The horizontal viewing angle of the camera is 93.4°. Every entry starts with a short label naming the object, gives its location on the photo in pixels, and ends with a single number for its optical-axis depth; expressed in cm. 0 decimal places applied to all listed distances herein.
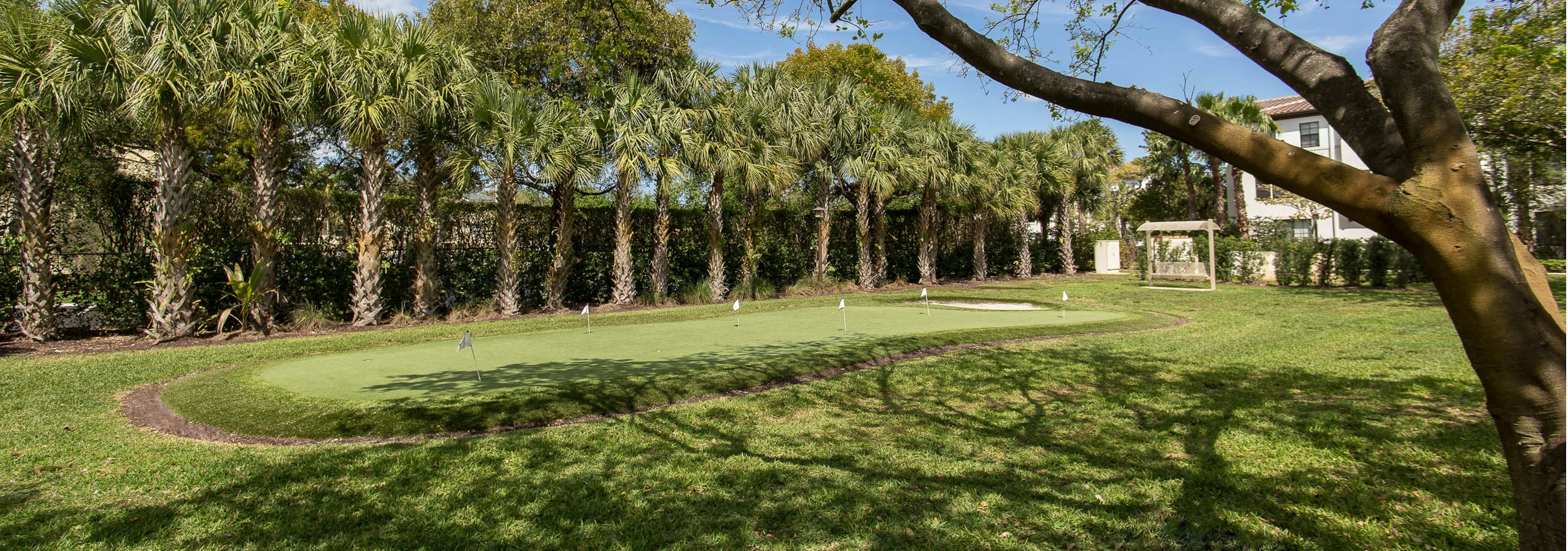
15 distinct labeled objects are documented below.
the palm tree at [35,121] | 951
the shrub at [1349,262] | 1783
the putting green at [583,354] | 672
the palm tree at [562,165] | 1336
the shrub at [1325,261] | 1830
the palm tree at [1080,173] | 2630
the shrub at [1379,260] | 1733
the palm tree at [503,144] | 1290
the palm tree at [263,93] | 1048
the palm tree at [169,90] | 985
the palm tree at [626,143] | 1447
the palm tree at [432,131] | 1235
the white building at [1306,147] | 2920
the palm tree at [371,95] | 1143
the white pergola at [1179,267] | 1989
